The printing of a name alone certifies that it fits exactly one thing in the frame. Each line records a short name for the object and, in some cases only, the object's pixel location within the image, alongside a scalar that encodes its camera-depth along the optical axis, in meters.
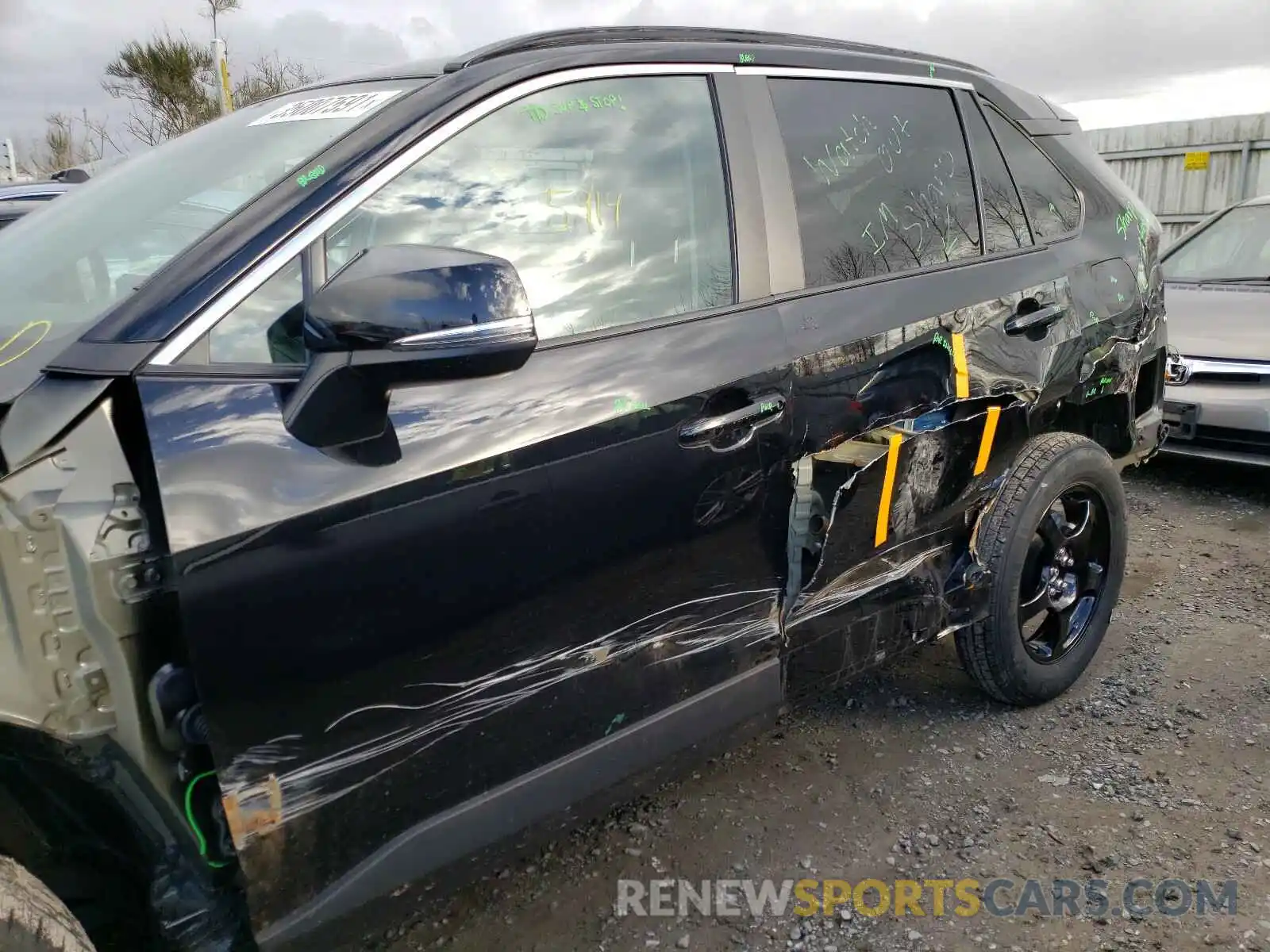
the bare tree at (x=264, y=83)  16.30
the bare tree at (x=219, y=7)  14.19
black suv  1.44
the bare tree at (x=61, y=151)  17.59
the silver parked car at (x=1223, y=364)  4.88
